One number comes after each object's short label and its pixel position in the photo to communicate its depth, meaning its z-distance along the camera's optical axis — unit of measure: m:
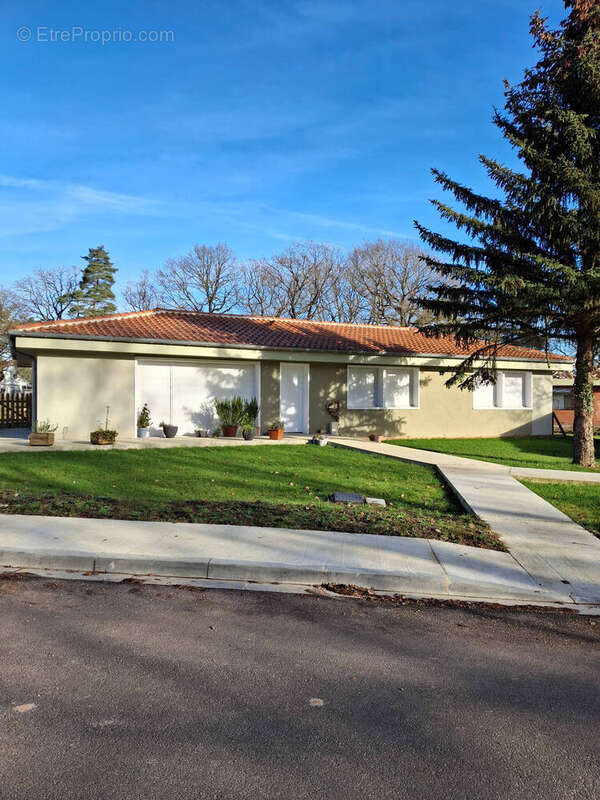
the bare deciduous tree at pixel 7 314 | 40.94
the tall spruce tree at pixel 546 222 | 12.34
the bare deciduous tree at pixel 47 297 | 48.25
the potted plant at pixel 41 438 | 13.75
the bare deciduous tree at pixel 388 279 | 38.72
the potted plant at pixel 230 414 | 16.20
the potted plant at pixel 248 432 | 15.79
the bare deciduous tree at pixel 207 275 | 42.66
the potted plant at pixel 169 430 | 15.84
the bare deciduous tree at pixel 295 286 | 41.31
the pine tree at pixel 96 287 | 50.03
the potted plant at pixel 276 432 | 16.05
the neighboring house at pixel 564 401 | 24.61
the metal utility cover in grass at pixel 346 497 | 8.39
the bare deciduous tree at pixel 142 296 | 47.19
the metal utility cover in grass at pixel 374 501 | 8.23
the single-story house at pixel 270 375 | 15.35
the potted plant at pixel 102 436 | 13.89
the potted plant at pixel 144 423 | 15.77
